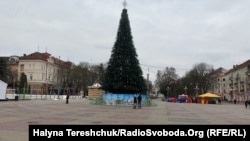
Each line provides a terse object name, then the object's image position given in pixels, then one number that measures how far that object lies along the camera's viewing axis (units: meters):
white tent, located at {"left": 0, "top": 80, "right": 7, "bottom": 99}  55.12
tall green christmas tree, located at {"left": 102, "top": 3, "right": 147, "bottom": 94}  47.78
